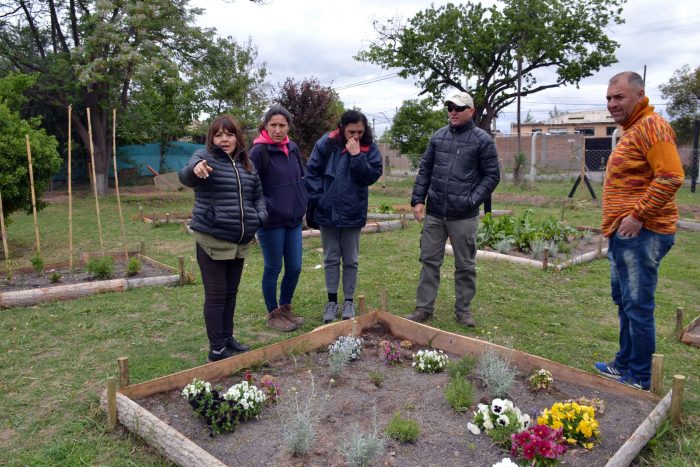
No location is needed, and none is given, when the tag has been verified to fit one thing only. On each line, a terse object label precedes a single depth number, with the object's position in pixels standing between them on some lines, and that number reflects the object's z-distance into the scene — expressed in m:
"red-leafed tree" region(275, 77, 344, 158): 12.39
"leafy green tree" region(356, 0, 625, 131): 19.81
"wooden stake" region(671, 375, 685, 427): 2.79
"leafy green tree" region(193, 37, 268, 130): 18.09
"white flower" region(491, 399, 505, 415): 2.80
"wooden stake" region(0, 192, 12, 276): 5.90
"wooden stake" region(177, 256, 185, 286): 5.88
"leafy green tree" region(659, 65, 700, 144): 22.03
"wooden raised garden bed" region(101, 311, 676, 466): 2.57
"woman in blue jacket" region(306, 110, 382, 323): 4.36
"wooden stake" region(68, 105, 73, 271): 6.20
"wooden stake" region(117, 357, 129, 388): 2.98
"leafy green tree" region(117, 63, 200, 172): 16.39
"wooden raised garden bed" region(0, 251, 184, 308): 5.18
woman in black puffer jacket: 3.49
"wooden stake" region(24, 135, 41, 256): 5.89
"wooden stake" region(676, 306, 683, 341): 4.23
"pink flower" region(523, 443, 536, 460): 2.45
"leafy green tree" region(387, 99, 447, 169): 21.88
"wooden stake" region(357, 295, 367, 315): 4.29
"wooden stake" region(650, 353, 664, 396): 2.95
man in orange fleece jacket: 2.97
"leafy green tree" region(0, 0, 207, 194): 14.99
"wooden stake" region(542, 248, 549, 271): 6.76
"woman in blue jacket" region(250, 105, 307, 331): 4.20
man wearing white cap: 4.39
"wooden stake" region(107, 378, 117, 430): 2.89
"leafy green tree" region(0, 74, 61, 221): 6.93
